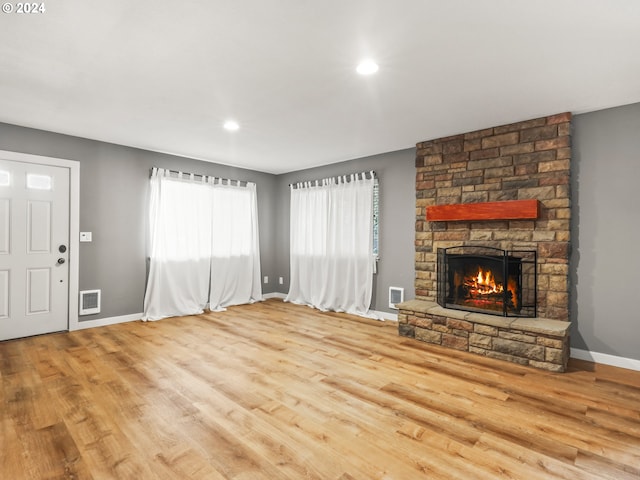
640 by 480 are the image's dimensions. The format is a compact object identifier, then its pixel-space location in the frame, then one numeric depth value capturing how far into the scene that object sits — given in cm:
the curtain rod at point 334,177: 518
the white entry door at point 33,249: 389
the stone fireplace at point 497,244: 343
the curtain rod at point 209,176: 527
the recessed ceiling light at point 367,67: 249
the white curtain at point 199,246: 505
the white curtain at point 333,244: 527
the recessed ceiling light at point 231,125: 379
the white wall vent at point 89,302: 443
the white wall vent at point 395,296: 487
